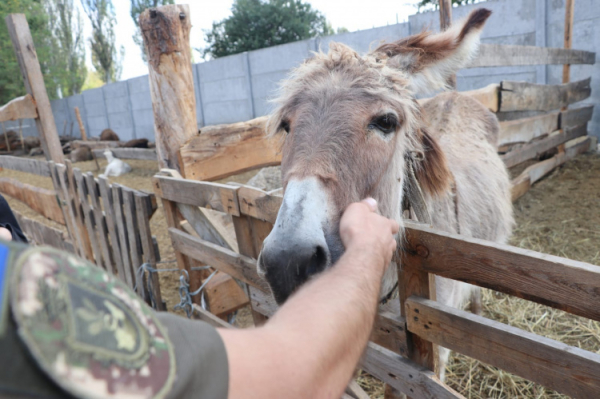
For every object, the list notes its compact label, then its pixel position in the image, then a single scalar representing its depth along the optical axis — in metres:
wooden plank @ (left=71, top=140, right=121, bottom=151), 15.17
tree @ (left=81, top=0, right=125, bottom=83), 31.52
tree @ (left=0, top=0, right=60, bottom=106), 19.84
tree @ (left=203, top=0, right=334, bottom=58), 24.45
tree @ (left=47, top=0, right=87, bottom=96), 30.67
